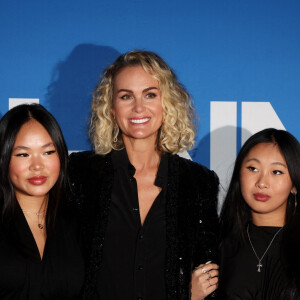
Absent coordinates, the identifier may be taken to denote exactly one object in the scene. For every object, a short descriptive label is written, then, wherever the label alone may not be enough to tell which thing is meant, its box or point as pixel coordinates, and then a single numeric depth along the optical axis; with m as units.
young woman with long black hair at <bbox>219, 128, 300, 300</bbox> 1.99
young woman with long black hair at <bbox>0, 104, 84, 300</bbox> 1.90
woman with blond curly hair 2.10
